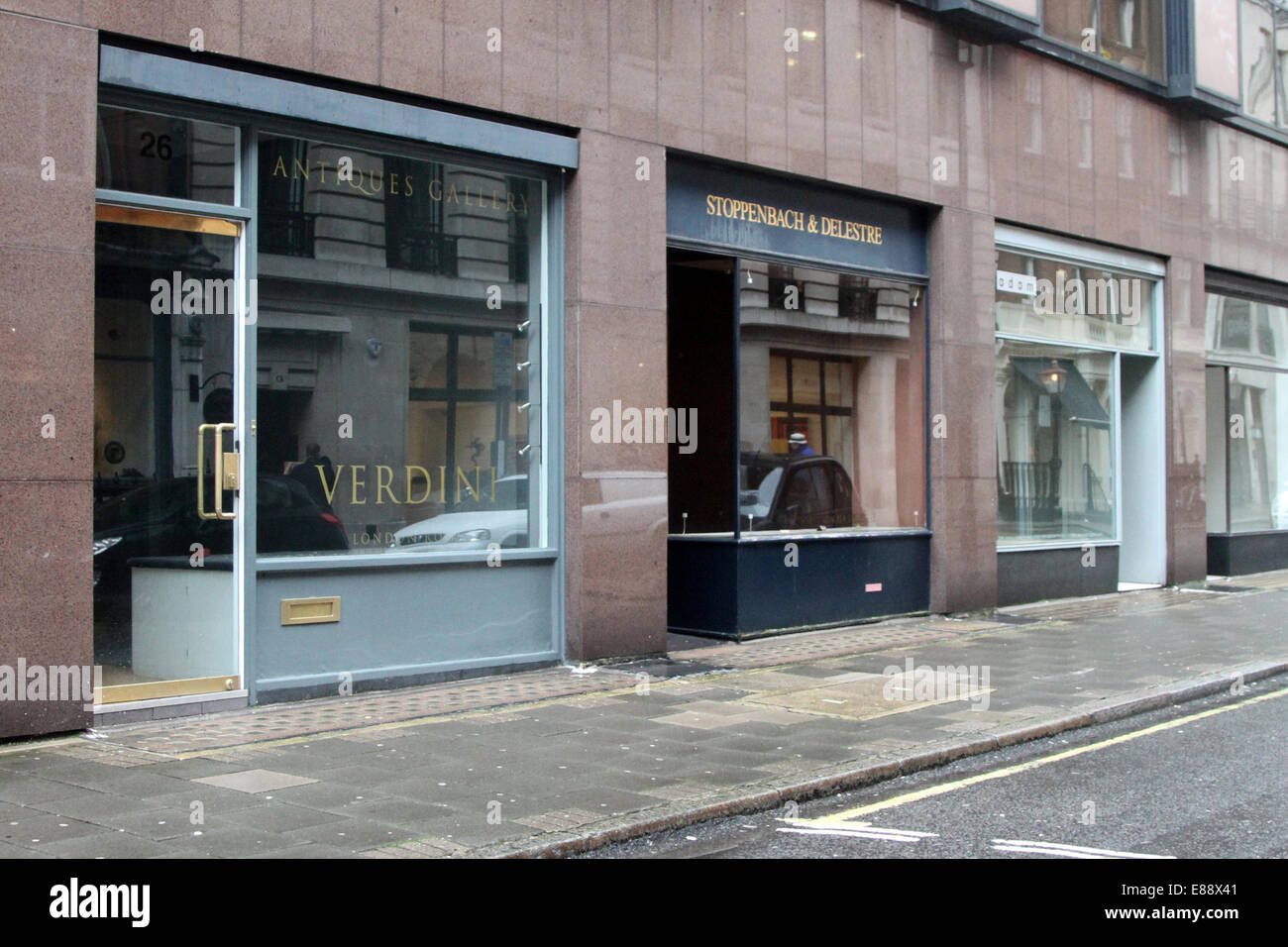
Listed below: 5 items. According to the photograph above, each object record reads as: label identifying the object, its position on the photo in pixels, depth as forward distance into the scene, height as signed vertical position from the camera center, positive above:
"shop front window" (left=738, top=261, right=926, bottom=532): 13.29 +1.07
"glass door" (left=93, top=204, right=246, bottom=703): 8.65 +0.35
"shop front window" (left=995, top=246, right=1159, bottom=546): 16.23 +1.43
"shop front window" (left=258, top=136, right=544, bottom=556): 9.66 +1.25
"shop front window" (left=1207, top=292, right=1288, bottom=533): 20.64 +1.34
